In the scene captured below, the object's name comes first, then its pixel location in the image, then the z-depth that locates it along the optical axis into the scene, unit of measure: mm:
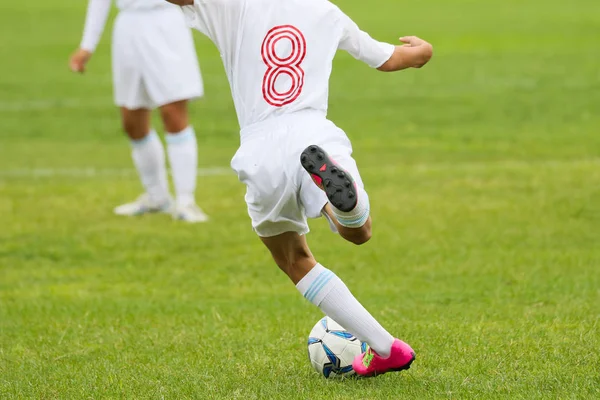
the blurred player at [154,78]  19187
